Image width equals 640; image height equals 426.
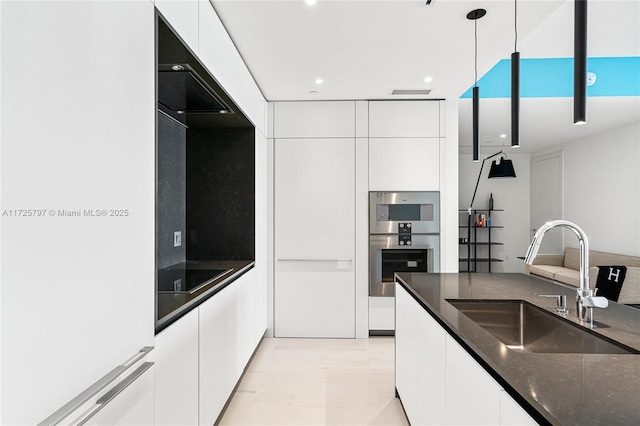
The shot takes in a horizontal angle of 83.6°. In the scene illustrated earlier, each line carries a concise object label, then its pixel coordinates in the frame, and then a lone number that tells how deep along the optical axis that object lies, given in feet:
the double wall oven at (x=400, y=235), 12.27
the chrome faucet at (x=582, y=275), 4.56
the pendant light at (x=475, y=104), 6.75
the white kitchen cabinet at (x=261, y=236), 10.72
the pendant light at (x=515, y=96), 5.38
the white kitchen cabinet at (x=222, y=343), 6.05
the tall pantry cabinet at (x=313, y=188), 12.32
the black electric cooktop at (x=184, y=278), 6.33
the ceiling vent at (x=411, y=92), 11.37
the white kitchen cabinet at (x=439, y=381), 3.05
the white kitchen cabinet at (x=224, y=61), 6.08
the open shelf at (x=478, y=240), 22.94
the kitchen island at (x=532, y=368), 2.36
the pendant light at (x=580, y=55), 3.67
